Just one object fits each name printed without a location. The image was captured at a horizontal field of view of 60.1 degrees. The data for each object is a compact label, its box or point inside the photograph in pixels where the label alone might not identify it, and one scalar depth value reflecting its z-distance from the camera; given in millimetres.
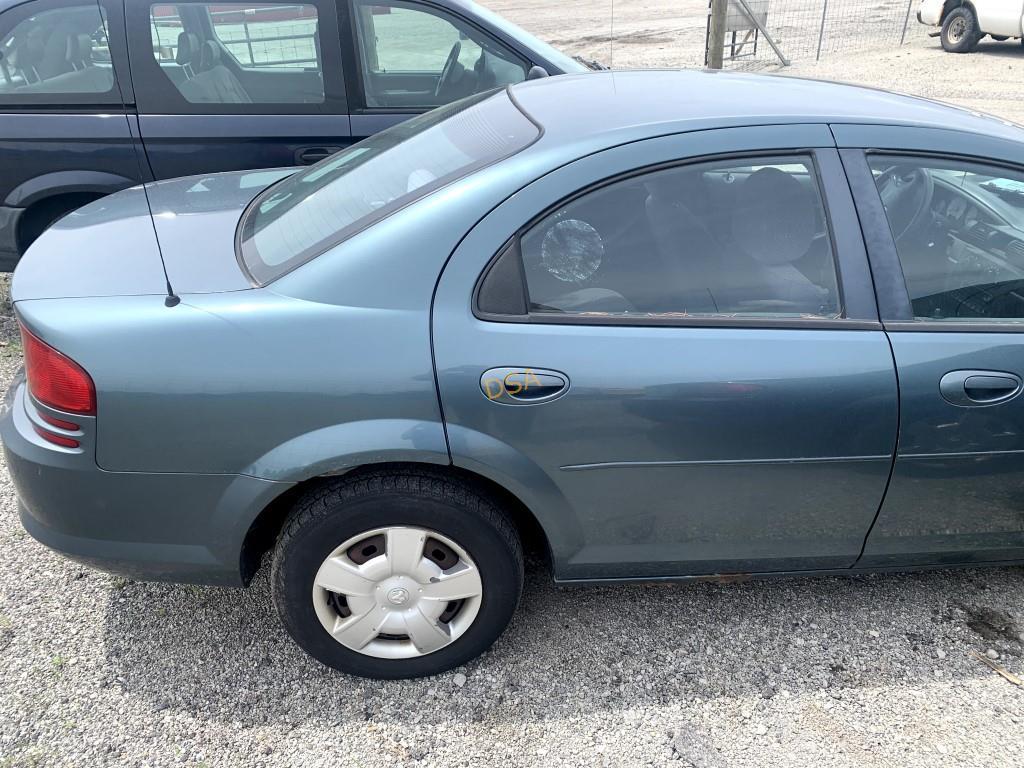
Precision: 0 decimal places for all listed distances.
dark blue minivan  4230
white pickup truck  12383
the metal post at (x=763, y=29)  12062
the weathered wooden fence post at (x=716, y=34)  8562
